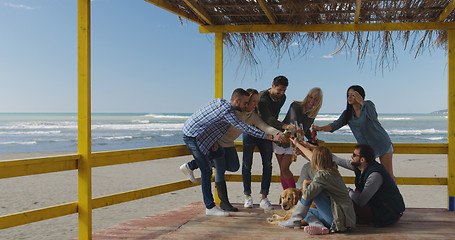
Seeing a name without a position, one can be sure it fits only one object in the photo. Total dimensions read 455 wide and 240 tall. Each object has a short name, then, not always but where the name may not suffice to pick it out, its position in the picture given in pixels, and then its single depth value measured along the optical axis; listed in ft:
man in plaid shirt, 13.34
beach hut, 14.24
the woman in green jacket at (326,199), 11.64
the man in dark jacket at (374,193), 12.34
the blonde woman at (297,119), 14.66
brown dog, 13.01
